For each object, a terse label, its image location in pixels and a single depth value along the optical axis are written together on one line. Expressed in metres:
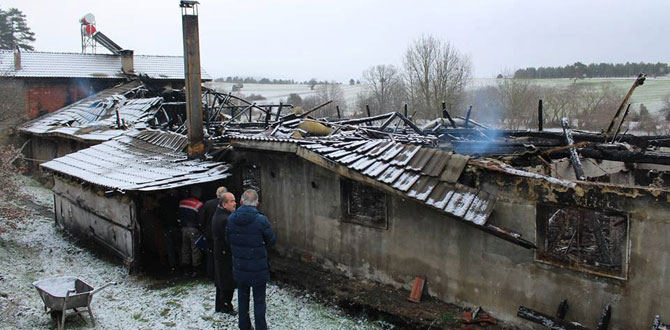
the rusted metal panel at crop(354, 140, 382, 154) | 8.89
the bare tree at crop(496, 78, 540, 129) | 42.53
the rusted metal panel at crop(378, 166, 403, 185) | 7.60
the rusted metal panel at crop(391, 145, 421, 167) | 8.13
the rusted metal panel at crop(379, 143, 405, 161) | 8.39
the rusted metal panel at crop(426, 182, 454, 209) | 7.08
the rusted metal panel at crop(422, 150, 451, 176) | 7.69
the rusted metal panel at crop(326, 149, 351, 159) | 8.47
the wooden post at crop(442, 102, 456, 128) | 11.74
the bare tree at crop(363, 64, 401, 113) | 55.62
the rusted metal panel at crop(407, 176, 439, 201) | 7.21
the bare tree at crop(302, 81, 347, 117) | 57.96
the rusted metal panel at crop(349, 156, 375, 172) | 7.95
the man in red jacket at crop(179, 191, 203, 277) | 9.80
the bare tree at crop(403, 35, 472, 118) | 46.62
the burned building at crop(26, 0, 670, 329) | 6.40
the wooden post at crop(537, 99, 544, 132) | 10.58
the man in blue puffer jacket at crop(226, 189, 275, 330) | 6.47
